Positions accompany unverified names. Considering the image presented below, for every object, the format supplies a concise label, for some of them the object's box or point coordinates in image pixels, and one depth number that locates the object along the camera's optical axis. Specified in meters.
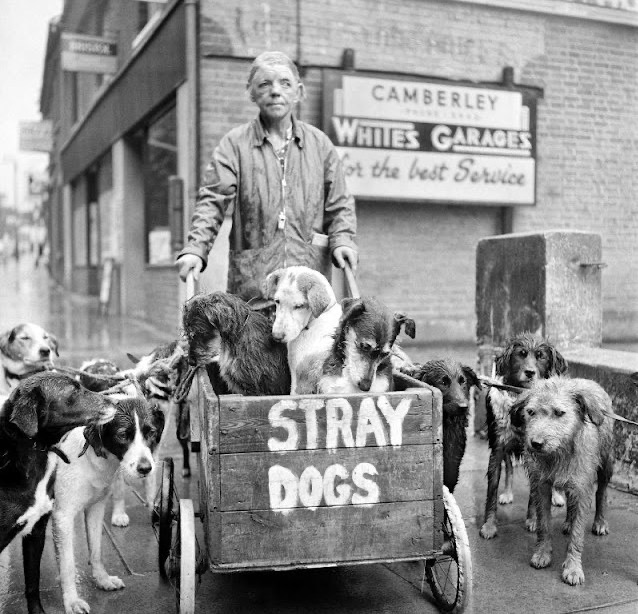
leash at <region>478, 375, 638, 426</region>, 4.04
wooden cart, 3.03
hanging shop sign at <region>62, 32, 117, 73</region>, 15.44
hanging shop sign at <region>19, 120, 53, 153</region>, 28.95
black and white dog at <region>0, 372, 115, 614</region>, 3.02
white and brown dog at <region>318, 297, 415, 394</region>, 3.22
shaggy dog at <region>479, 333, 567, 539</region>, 4.38
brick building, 9.62
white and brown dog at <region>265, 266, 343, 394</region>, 3.47
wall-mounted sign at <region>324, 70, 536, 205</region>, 9.90
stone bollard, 6.01
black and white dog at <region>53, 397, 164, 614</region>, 3.34
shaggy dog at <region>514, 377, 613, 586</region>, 3.72
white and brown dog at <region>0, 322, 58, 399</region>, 4.83
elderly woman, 4.59
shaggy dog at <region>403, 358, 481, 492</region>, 3.65
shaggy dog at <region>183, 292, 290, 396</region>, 3.50
